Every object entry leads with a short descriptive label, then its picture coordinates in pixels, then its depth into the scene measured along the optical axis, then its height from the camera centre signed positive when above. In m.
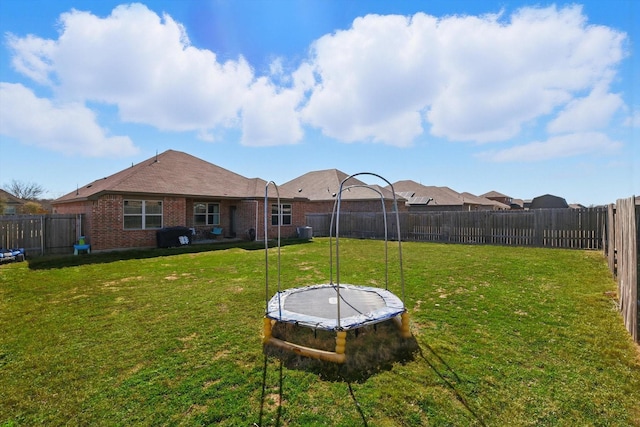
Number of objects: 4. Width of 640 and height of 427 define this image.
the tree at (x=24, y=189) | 44.16 +4.27
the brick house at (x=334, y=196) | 26.22 +1.91
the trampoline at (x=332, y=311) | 3.60 -1.42
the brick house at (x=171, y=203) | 12.63 +0.70
